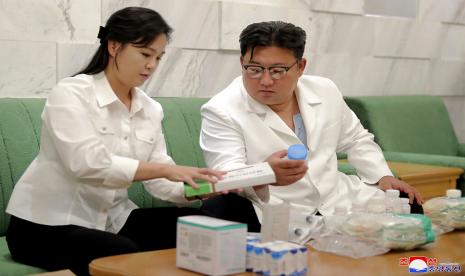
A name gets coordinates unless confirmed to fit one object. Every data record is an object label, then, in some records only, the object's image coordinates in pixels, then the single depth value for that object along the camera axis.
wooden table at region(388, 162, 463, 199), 8.32
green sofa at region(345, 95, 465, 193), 9.38
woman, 5.37
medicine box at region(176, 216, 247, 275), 4.52
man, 6.29
